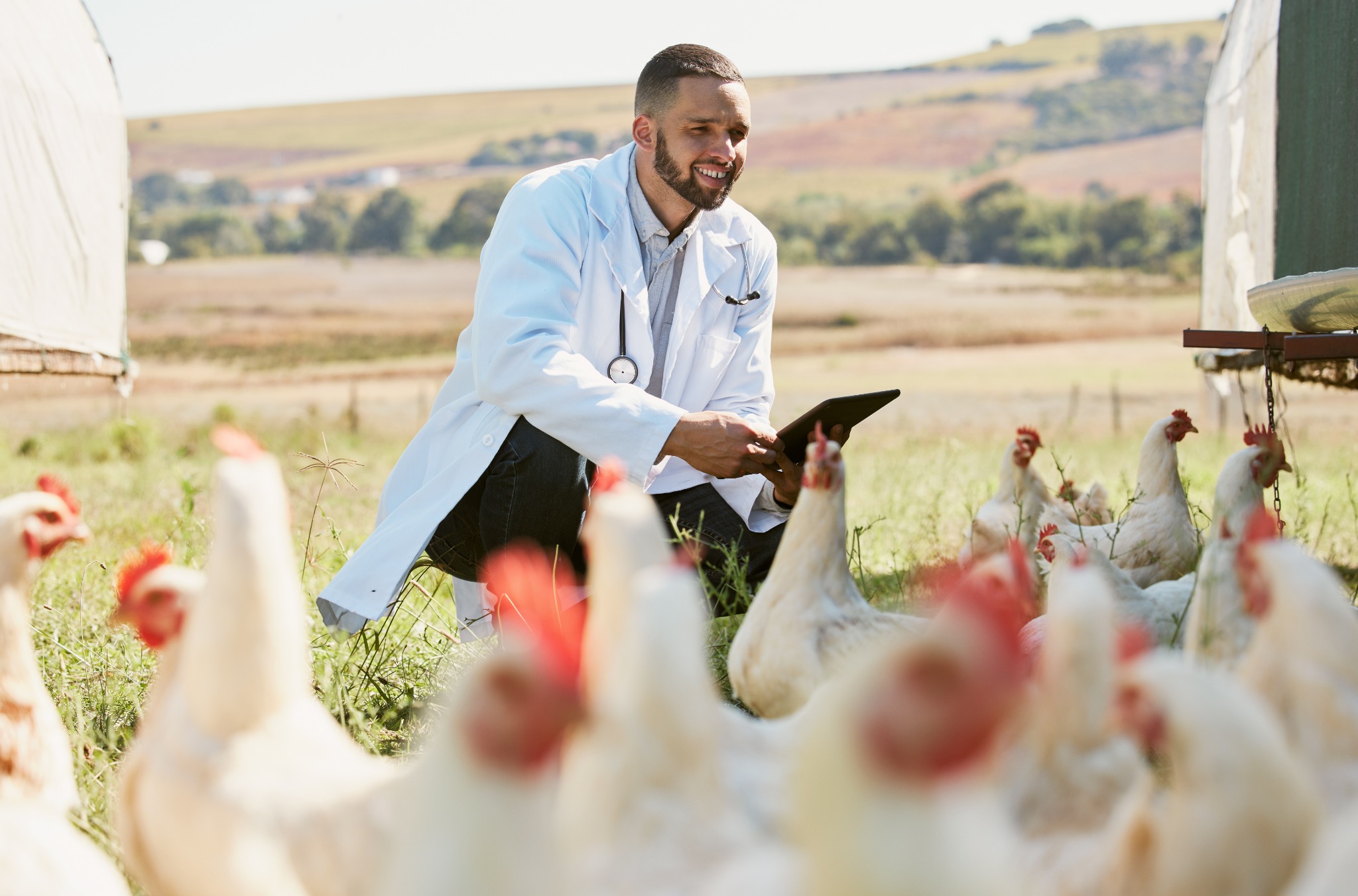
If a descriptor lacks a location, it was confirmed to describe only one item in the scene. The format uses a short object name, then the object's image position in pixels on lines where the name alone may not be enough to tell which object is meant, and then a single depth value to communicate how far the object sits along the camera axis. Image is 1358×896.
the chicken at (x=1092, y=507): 4.66
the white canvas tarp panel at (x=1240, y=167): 5.50
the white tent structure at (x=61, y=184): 6.87
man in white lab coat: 3.24
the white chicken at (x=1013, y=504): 4.35
